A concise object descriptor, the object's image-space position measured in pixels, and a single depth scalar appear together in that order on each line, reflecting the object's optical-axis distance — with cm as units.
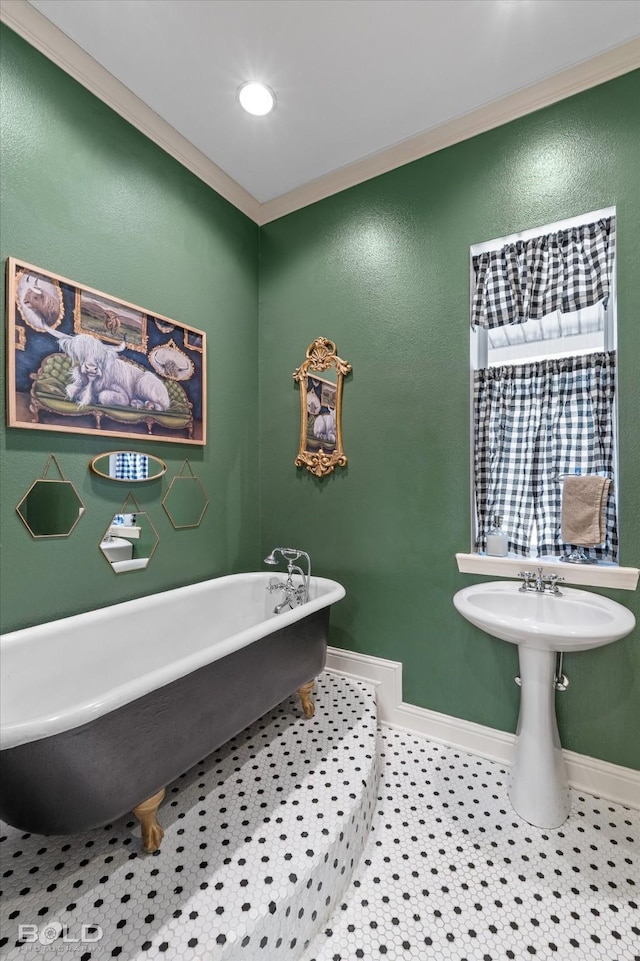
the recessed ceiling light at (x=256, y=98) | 194
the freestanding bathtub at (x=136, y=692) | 110
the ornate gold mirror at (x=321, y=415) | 246
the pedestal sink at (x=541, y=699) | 155
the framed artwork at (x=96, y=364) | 169
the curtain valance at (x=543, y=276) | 186
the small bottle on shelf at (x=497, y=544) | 200
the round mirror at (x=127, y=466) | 196
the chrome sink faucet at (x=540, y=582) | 182
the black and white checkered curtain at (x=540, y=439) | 186
